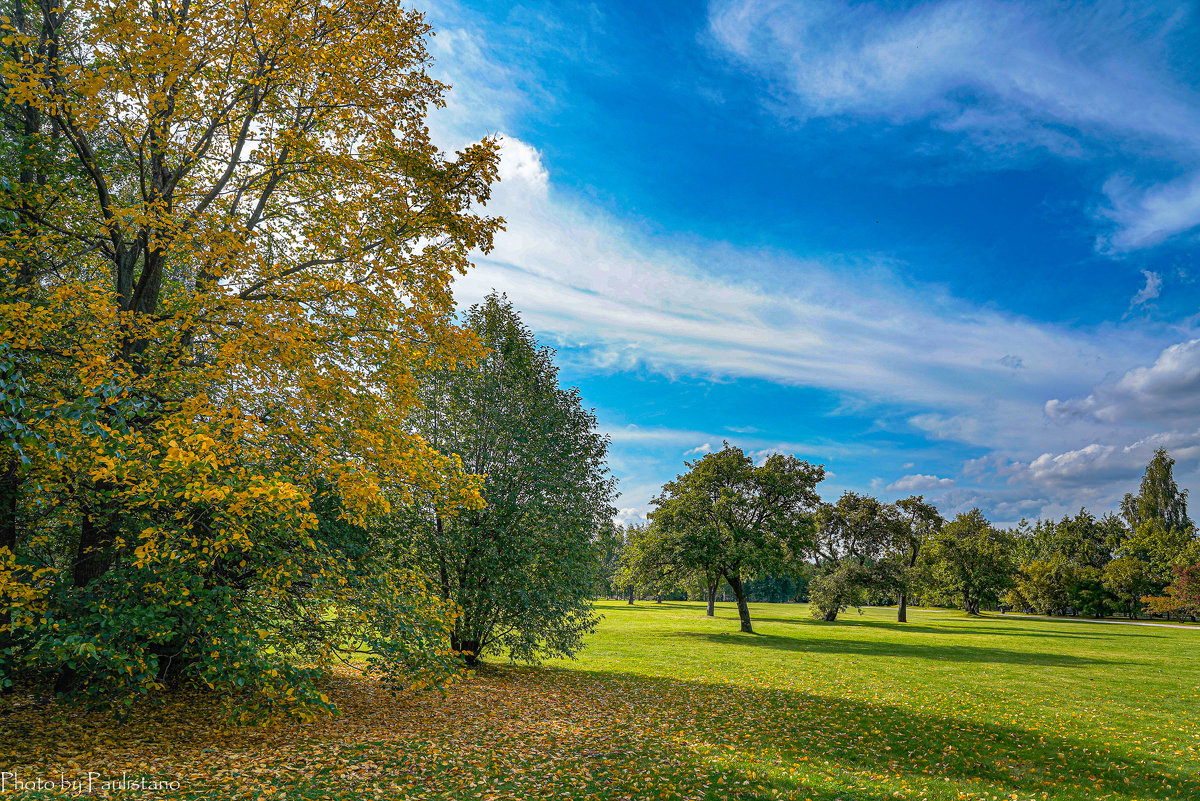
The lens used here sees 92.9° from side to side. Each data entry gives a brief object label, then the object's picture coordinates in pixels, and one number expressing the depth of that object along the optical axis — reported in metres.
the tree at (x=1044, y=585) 66.56
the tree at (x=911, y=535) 46.00
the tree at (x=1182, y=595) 49.91
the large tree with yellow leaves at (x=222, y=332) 8.48
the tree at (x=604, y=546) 20.65
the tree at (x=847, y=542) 45.00
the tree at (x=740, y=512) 32.69
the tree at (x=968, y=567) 56.38
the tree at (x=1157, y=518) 65.00
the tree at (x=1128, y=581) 61.06
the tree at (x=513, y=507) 17.34
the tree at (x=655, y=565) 33.03
